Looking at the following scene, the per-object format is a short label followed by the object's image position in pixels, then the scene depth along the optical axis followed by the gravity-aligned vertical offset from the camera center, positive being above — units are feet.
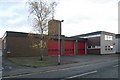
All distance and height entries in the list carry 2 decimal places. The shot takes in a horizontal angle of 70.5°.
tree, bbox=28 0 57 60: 44.40 +12.39
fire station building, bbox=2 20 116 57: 53.74 -1.69
